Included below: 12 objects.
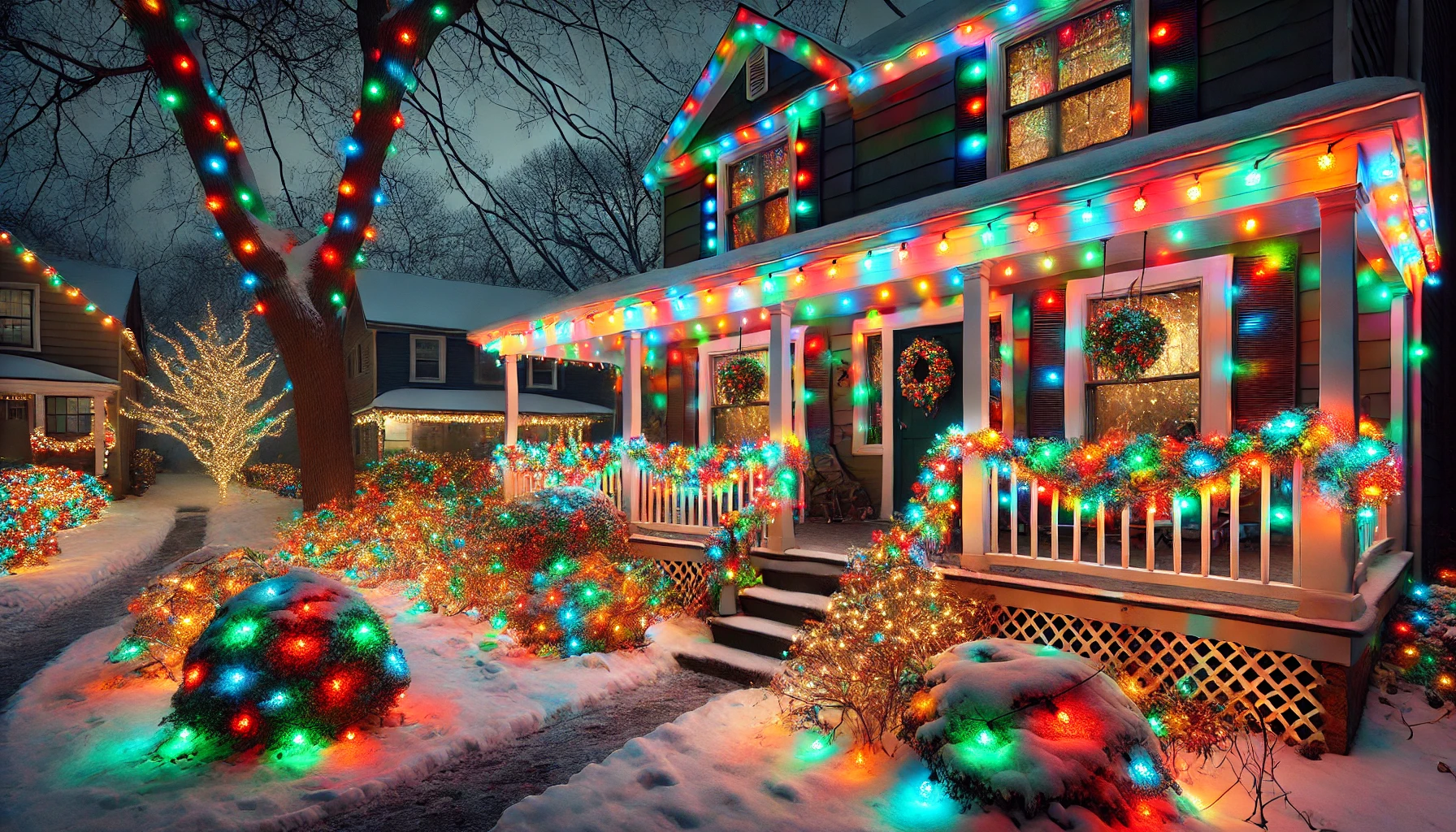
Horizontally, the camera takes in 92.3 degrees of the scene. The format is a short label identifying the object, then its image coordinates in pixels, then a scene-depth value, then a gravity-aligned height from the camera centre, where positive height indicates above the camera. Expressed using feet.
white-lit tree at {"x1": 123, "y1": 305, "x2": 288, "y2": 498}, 64.54 +0.77
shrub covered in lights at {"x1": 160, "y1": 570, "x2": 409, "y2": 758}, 12.80 -4.99
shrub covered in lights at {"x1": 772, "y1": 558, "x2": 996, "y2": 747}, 13.47 -4.88
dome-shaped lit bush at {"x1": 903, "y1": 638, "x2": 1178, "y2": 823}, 10.33 -5.19
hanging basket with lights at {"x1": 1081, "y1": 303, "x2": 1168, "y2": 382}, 17.98 +1.78
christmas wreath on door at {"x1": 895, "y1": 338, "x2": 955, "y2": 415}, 25.22 +1.35
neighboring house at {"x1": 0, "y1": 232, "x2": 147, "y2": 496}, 57.06 +4.11
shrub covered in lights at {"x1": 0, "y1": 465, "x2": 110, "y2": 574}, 30.26 -4.88
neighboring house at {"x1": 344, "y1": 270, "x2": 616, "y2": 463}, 67.62 +3.67
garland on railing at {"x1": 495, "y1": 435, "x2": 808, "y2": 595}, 20.84 -2.06
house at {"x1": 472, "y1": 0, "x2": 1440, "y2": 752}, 13.38 +3.88
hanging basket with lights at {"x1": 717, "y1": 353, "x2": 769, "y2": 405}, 30.60 +1.51
